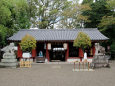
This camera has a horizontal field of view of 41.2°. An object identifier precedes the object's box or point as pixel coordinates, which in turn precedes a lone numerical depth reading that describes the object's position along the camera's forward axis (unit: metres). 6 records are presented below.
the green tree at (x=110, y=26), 22.77
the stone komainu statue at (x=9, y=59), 14.63
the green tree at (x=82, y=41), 14.88
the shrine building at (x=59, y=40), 20.55
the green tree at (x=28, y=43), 16.14
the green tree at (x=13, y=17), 18.11
